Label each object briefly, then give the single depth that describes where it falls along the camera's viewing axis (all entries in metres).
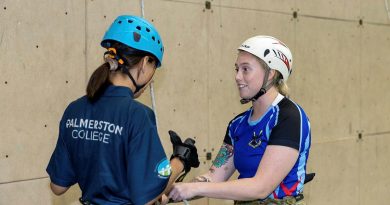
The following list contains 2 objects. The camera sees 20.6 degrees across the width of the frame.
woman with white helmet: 4.08
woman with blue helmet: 3.83
